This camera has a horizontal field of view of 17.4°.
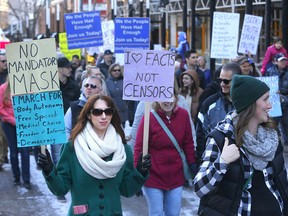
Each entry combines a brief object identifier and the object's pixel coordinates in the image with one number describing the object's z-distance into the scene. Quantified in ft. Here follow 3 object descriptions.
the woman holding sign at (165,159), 28.38
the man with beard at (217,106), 29.42
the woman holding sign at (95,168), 20.49
